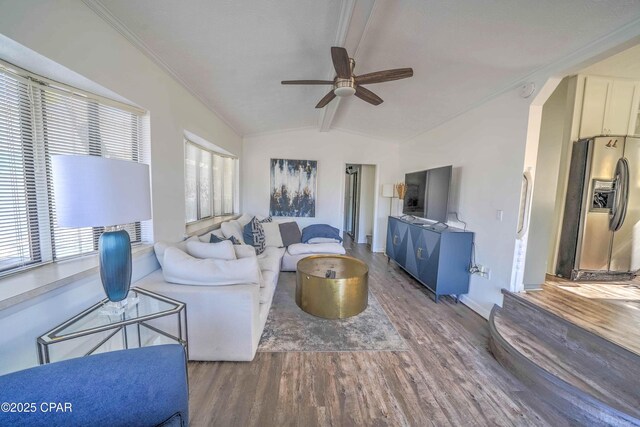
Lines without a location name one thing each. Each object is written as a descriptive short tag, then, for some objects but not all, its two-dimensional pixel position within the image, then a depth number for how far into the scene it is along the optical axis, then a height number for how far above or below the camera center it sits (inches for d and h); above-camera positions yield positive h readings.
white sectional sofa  69.3 -31.7
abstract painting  209.2 +3.9
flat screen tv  126.8 +1.3
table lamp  41.4 -2.7
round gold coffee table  91.1 -39.4
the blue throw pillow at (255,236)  140.0 -27.1
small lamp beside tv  203.0 +4.1
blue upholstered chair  26.1 -25.4
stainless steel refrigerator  103.3 -3.5
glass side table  43.9 -30.4
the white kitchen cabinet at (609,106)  106.4 +43.5
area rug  81.5 -52.6
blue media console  114.3 -31.2
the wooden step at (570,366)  54.6 -46.0
